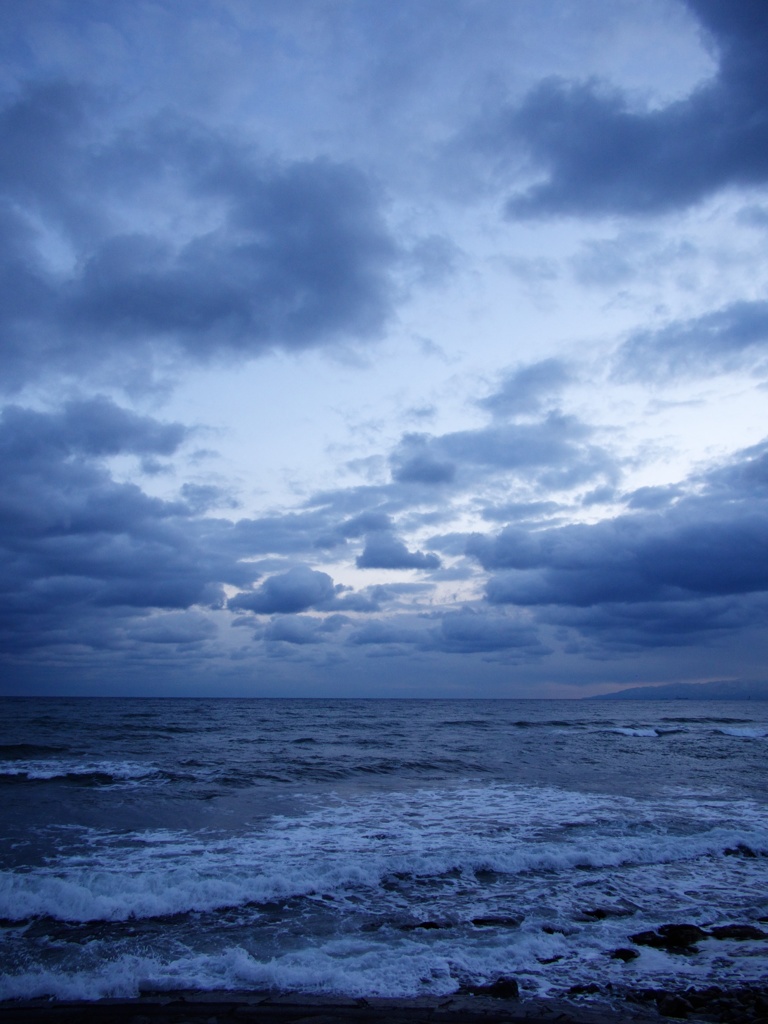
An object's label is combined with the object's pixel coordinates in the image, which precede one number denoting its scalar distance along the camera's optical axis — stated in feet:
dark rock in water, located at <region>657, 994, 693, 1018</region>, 23.15
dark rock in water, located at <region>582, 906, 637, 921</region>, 33.13
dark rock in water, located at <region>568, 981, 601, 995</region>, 24.76
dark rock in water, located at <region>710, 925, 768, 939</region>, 30.63
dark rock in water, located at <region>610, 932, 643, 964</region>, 28.04
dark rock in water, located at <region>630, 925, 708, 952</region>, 29.32
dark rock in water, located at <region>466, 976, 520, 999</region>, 24.35
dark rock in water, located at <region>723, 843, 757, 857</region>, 46.44
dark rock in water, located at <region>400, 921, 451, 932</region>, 31.40
